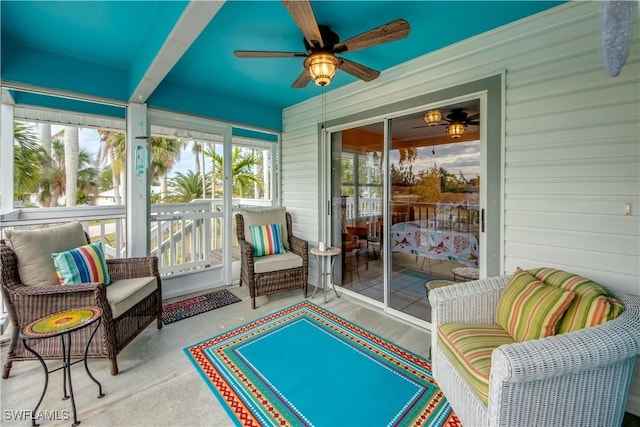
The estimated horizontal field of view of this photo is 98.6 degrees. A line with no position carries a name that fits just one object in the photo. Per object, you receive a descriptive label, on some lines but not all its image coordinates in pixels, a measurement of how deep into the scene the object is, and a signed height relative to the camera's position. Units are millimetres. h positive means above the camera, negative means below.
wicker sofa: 1178 -798
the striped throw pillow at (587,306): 1408 -538
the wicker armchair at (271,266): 3291 -753
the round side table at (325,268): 3764 -889
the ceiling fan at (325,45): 1657 +1145
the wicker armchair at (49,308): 1953 -717
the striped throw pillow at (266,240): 3650 -456
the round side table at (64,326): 1533 -694
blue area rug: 1715 -1276
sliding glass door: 2588 +34
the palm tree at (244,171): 6145 +784
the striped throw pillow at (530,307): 1498 -603
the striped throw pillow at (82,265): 2162 -477
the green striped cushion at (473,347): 1366 -801
